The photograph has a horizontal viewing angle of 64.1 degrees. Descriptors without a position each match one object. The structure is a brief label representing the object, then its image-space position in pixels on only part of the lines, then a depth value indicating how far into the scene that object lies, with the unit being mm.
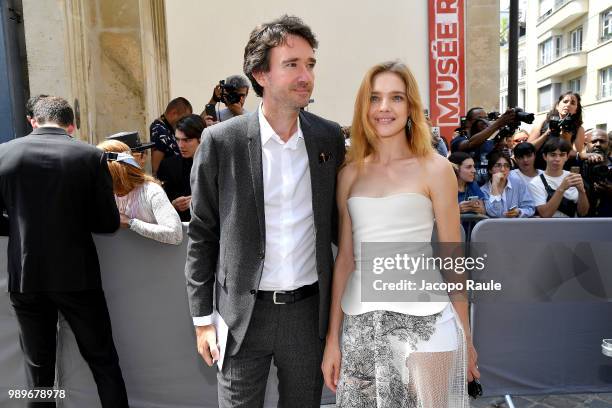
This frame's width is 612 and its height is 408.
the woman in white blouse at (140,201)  2805
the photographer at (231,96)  4930
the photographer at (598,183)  4367
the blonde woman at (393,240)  1726
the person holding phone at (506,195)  4180
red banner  8672
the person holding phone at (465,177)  4395
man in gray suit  1805
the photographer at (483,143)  4955
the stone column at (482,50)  8641
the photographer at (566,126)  5008
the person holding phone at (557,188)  4090
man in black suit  2619
